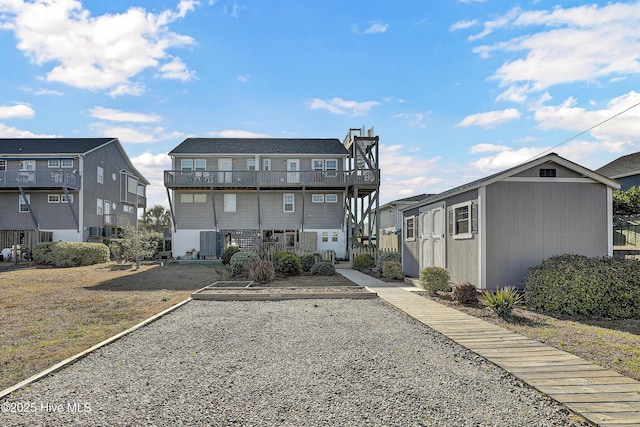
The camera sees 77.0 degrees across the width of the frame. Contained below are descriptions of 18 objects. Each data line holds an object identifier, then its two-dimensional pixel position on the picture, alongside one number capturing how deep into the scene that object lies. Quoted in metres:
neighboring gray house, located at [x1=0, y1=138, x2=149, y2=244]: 27.81
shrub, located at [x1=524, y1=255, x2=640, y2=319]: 8.06
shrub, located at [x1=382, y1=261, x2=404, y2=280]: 15.17
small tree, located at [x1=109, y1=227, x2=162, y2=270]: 20.81
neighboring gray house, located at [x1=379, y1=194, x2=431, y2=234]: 32.88
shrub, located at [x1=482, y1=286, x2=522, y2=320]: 7.59
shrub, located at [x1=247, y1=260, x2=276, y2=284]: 14.53
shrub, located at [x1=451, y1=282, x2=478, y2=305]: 9.27
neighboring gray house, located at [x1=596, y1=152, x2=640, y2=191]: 21.67
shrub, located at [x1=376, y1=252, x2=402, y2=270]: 16.98
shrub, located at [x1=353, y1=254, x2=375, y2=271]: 20.28
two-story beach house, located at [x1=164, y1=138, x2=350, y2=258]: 28.03
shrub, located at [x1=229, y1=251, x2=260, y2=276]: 16.08
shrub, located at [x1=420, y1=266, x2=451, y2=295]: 10.87
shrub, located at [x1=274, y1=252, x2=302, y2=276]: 16.98
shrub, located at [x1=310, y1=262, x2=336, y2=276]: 17.38
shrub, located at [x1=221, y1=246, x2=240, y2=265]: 21.53
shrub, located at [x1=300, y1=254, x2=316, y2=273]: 18.36
